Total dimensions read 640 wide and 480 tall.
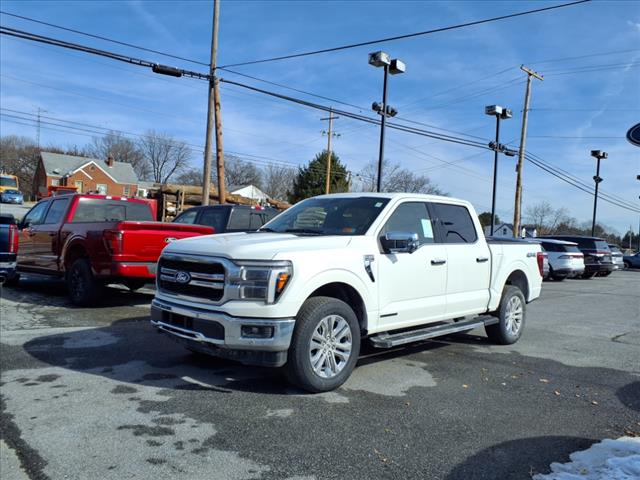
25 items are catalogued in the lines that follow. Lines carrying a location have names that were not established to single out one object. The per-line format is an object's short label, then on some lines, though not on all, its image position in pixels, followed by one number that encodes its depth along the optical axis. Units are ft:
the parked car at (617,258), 87.10
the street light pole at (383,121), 62.85
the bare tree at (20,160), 265.54
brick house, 230.68
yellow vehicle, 173.56
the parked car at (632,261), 129.18
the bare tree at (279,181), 297.33
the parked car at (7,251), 28.43
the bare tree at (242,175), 304.50
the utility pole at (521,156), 99.81
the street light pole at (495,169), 90.17
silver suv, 68.64
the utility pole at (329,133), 146.43
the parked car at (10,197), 170.19
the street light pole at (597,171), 135.57
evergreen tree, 175.83
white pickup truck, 14.80
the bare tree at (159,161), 295.07
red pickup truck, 27.02
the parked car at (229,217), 36.88
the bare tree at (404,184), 216.95
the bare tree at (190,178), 291.34
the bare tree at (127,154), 288.92
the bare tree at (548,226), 290.29
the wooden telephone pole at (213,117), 63.46
